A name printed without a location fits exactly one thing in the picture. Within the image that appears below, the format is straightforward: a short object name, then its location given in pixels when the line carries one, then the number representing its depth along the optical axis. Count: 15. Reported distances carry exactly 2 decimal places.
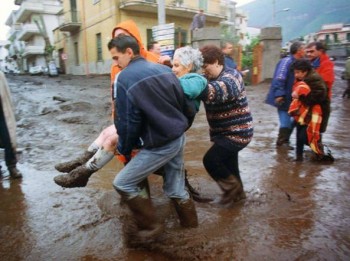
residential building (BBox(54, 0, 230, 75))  21.25
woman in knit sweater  2.96
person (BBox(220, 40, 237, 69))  5.63
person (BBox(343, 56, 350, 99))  10.88
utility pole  8.63
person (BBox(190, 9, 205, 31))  14.36
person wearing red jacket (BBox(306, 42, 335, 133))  5.43
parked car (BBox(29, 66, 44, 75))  28.45
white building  38.62
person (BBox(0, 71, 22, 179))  4.32
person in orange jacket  3.01
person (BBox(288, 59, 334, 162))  4.52
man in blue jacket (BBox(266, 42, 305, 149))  5.15
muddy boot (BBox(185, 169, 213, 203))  3.68
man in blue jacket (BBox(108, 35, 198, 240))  2.37
